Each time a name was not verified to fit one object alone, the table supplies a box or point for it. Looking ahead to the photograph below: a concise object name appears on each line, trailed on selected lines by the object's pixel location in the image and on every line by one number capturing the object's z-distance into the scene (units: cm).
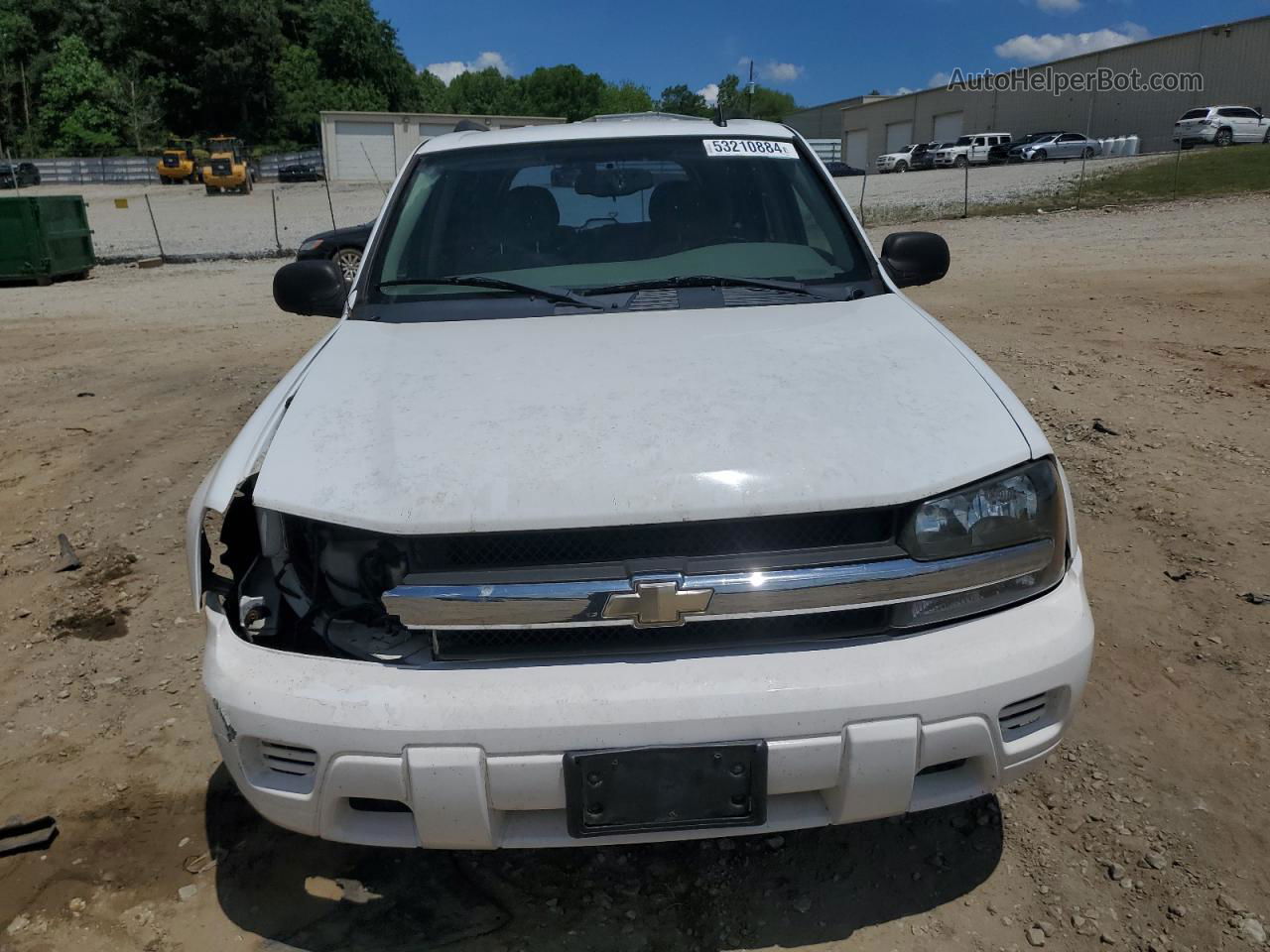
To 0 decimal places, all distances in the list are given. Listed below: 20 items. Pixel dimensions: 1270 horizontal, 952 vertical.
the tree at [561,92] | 10500
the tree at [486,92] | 9750
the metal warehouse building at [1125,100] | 4231
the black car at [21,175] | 4406
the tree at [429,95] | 7500
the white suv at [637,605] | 184
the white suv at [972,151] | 4344
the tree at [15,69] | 5875
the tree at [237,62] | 6116
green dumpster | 1395
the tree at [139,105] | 5997
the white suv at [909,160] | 4619
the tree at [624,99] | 10775
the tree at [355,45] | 6588
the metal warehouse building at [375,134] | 4294
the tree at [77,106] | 5975
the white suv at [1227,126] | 3575
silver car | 4041
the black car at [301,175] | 4653
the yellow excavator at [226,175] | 4134
